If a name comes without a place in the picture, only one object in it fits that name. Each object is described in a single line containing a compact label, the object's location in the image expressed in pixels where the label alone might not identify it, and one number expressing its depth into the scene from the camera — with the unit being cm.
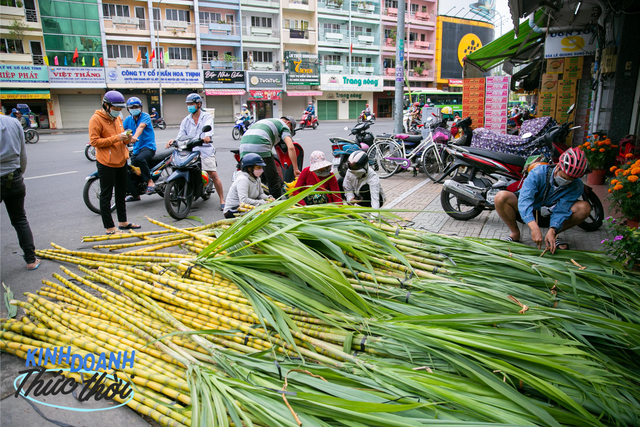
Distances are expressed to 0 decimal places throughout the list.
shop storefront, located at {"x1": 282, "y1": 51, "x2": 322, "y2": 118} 3876
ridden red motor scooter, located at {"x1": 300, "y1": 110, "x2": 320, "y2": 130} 2478
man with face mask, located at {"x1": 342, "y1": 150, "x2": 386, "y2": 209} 464
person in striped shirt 557
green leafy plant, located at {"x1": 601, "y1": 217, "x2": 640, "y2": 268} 270
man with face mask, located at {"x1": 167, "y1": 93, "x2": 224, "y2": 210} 632
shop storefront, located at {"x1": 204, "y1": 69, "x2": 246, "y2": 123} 3478
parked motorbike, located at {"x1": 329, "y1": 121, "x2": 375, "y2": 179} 689
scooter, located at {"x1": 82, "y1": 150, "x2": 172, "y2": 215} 597
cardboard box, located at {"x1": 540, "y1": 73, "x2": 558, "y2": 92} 1048
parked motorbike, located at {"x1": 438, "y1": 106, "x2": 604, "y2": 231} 510
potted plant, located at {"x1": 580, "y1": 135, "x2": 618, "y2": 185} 654
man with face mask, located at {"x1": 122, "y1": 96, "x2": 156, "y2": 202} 639
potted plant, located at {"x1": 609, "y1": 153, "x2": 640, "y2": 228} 353
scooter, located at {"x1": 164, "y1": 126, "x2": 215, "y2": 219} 587
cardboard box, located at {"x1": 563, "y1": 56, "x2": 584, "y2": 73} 1001
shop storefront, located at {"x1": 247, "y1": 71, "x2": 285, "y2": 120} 3706
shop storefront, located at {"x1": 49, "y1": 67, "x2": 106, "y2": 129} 2919
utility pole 1059
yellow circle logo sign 4584
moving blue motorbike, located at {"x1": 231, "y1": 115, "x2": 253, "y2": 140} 1751
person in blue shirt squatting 363
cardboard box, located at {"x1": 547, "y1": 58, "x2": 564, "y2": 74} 1039
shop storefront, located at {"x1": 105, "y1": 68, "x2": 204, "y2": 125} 3095
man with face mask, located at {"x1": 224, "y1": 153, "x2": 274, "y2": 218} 464
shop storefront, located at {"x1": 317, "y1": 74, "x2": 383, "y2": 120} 4184
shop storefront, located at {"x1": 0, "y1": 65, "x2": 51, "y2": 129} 2699
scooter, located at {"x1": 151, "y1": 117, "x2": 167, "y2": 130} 2594
